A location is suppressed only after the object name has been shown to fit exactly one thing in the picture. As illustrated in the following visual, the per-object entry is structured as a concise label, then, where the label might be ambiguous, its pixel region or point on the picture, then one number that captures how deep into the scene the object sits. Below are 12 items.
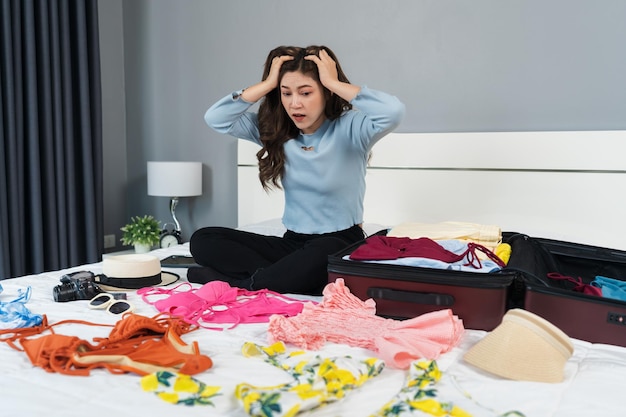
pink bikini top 1.23
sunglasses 1.26
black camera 1.35
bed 0.79
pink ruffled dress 0.98
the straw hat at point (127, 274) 1.50
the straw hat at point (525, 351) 0.89
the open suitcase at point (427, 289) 1.18
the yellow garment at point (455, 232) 1.51
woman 1.63
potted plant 2.92
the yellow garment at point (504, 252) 1.41
